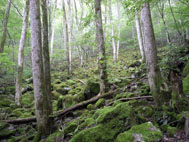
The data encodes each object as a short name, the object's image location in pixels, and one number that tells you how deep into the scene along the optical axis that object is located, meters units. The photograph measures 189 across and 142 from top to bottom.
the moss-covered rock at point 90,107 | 5.75
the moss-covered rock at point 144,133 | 2.61
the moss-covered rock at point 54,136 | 4.01
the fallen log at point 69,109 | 5.62
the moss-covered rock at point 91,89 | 6.96
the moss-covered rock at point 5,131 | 4.86
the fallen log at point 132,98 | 5.09
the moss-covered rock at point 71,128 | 4.21
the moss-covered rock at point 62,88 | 9.56
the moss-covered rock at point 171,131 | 2.95
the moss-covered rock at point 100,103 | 5.72
